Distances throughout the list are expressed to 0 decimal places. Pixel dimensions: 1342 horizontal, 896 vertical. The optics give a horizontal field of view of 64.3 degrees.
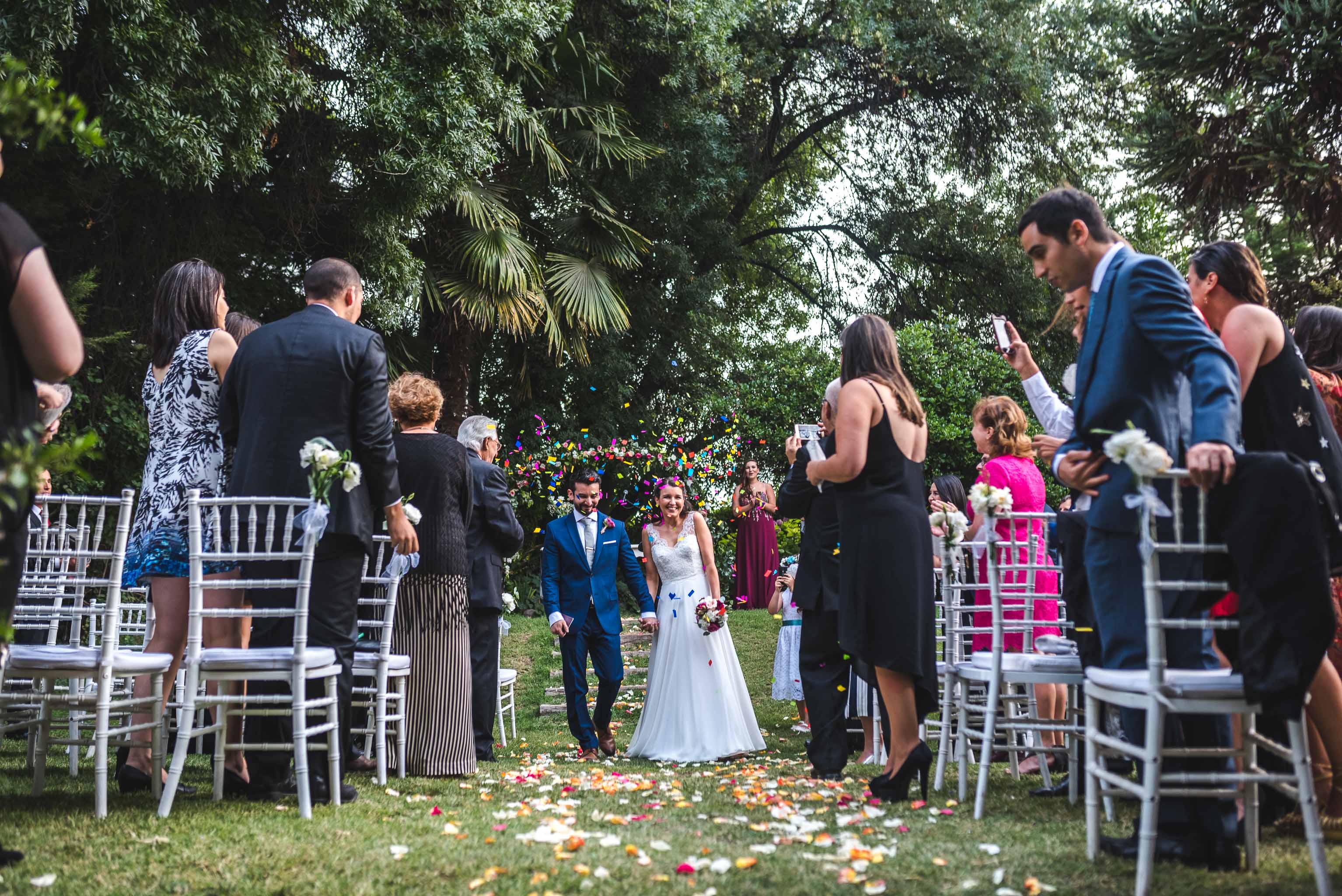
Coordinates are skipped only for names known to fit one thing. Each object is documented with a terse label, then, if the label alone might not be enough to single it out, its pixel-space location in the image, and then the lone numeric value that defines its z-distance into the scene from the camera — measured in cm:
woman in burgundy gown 1205
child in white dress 741
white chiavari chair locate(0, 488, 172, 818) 371
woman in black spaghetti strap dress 421
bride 675
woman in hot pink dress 558
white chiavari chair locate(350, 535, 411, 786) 472
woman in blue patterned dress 425
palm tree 1105
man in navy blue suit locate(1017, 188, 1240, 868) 286
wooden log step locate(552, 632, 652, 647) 1159
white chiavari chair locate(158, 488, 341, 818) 379
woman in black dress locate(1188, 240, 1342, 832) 336
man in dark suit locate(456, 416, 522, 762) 613
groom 685
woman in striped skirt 514
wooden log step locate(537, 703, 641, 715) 927
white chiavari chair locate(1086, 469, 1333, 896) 267
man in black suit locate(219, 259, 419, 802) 419
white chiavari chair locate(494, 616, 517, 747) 724
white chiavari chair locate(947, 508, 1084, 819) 403
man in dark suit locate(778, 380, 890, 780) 525
